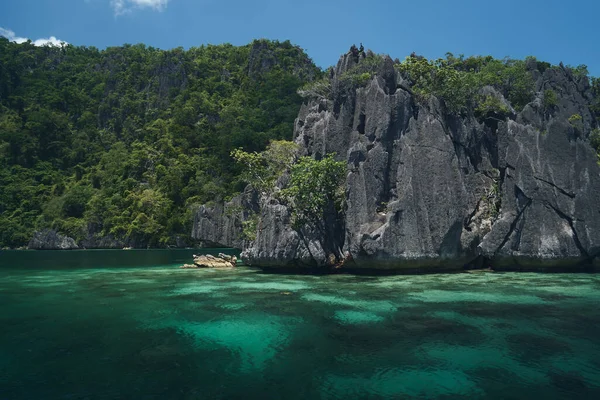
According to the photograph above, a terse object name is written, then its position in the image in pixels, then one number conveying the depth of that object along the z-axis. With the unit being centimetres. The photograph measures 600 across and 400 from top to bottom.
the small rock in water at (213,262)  3241
